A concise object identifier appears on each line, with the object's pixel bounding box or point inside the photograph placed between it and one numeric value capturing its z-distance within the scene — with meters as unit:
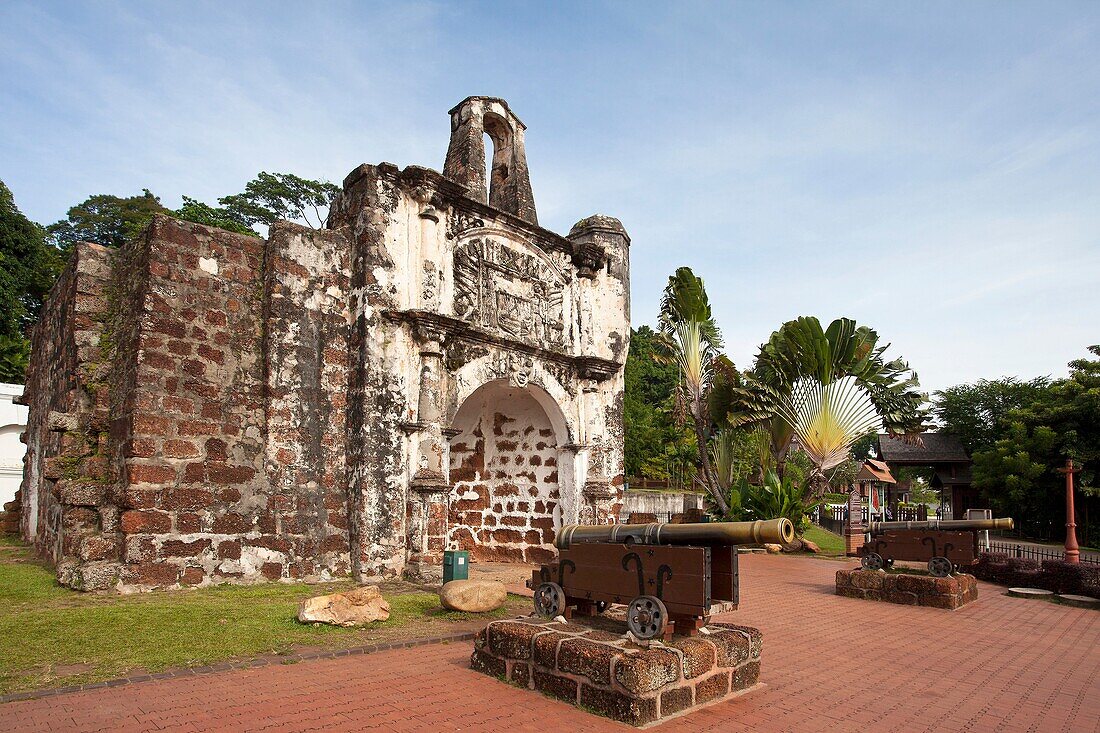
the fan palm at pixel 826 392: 19.34
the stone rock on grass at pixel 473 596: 7.82
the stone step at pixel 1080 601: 10.63
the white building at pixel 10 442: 23.67
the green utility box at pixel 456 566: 9.13
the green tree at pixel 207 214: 30.36
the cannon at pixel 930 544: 10.64
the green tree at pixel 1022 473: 24.30
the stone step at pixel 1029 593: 11.37
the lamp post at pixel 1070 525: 14.17
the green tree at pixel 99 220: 33.75
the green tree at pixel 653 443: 33.59
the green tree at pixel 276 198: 35.81
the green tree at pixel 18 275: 25.91
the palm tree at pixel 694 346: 21.02
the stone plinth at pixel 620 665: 4.71
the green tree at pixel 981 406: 33.41
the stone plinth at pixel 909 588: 10.02
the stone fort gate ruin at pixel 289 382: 8.34
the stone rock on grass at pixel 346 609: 6.85
